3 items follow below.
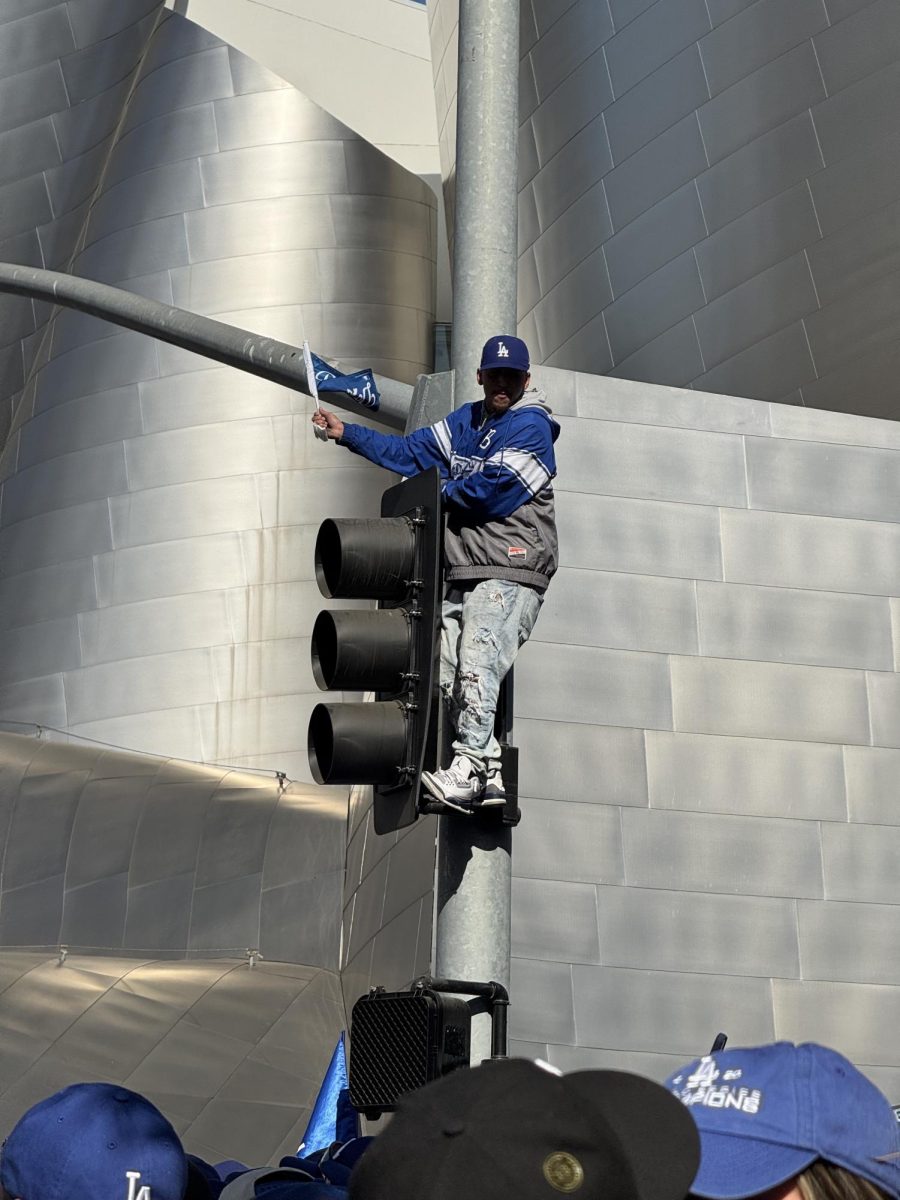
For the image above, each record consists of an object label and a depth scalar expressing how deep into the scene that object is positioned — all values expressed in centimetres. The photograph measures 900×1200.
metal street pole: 995
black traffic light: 974
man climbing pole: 1024
